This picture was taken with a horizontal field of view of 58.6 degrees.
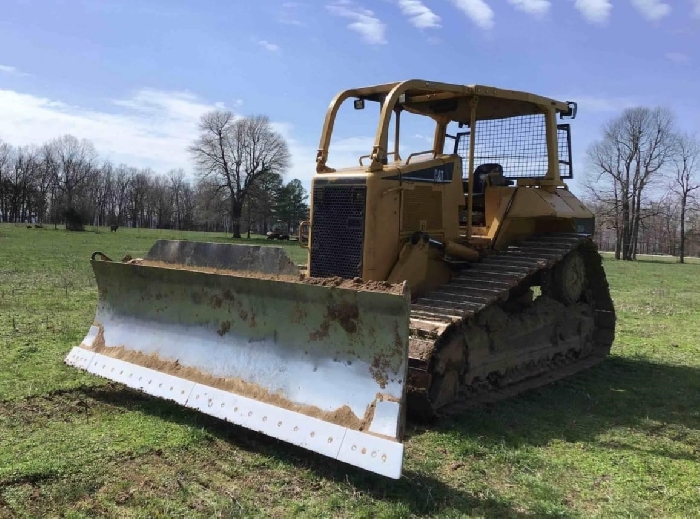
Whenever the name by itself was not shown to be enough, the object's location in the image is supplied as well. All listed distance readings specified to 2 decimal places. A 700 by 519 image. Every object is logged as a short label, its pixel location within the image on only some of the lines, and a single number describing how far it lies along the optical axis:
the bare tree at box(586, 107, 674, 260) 50.00
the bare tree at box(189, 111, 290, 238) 63.06
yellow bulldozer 4.36
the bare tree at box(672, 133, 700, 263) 51.62
